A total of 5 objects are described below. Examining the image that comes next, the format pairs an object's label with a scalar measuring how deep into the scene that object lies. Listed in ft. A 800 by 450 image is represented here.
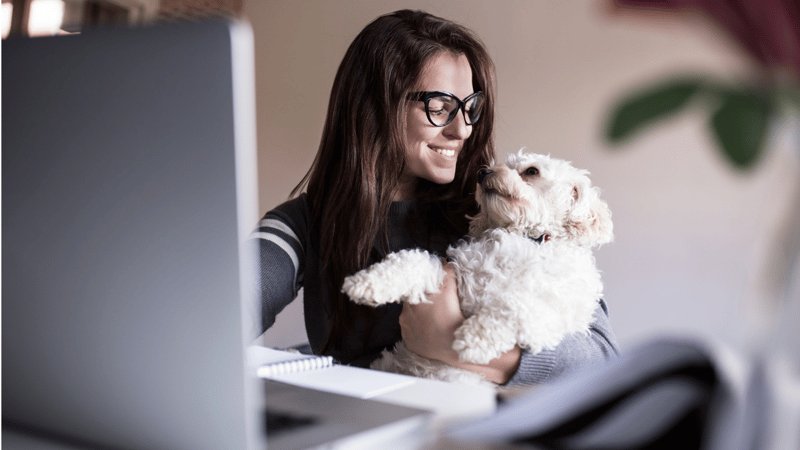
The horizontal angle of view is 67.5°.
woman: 4.37
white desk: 1.66
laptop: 1.30
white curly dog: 3.51
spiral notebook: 2.53
